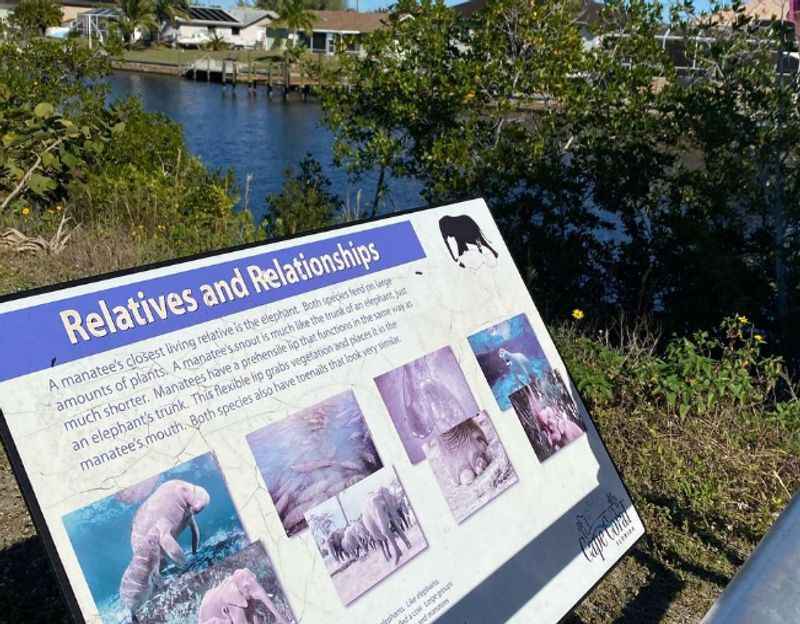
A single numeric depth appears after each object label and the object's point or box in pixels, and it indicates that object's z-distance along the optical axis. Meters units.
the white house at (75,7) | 84.45
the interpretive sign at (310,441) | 1.76
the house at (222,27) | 83.56
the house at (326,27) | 70.44
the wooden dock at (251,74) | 50.25
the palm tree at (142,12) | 74.38
